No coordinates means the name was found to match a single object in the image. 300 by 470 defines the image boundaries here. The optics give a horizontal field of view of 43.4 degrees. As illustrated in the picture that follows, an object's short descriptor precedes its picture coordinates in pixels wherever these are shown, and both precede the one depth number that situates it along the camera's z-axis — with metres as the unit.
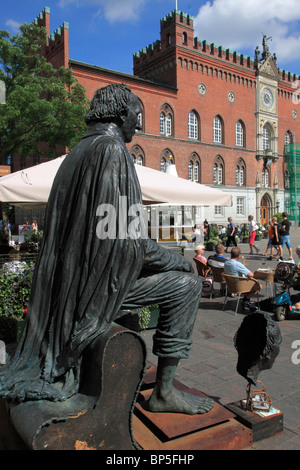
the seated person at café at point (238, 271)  7.01
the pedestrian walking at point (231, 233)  18.05
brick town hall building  33.75
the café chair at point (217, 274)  7.98
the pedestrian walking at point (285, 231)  15.44
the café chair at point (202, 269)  8.72
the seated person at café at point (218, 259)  8.14
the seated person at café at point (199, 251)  9.31
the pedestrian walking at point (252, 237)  17.56
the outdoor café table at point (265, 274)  6.95
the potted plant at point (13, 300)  4.76
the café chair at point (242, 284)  6.70
